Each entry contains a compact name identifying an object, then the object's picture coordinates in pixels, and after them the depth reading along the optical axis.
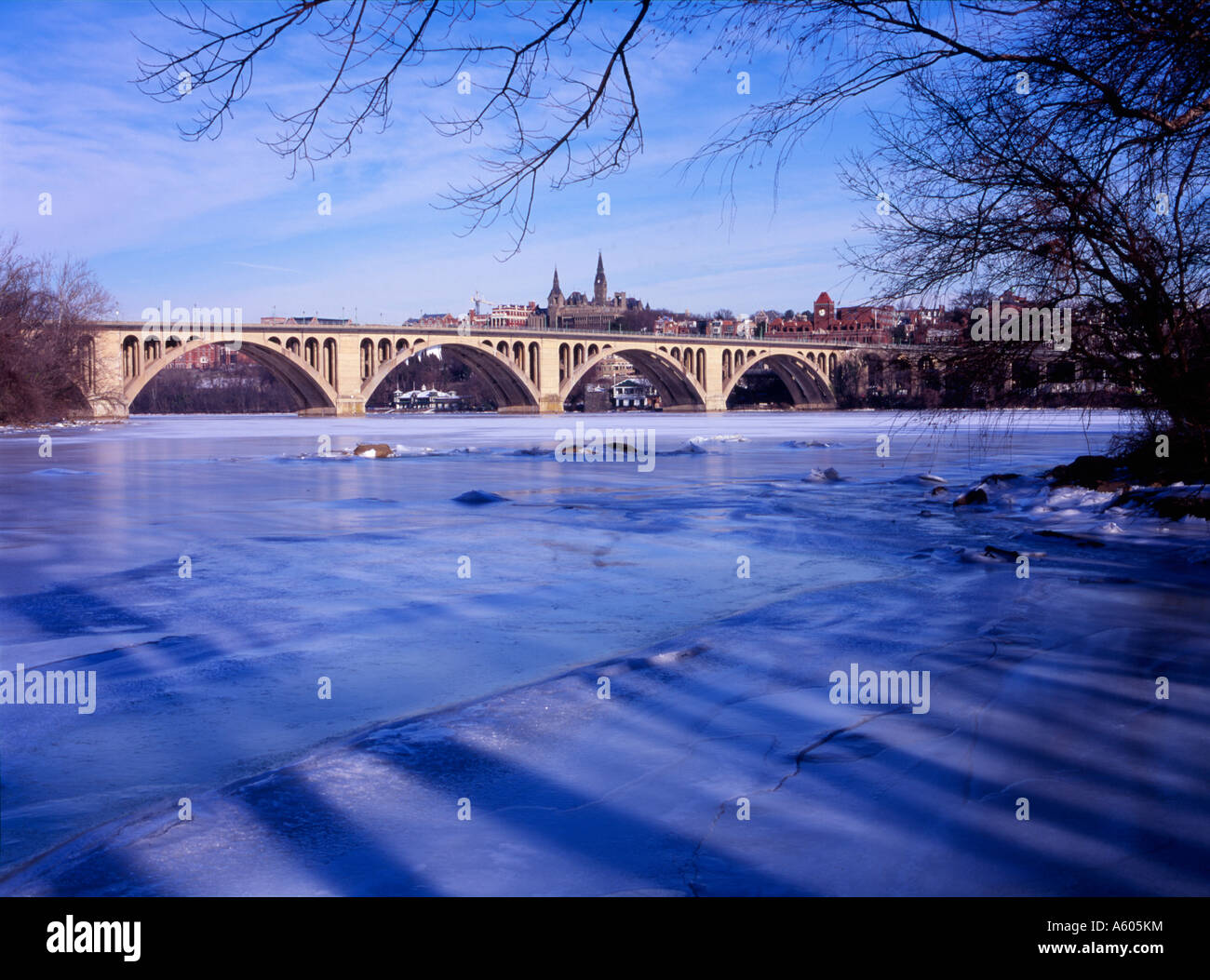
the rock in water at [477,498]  12.80
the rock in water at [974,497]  12.41
